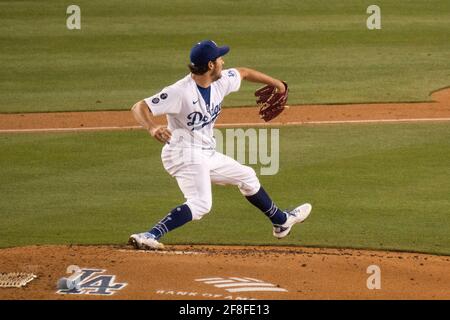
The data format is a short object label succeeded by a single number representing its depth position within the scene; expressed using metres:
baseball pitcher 18.98
